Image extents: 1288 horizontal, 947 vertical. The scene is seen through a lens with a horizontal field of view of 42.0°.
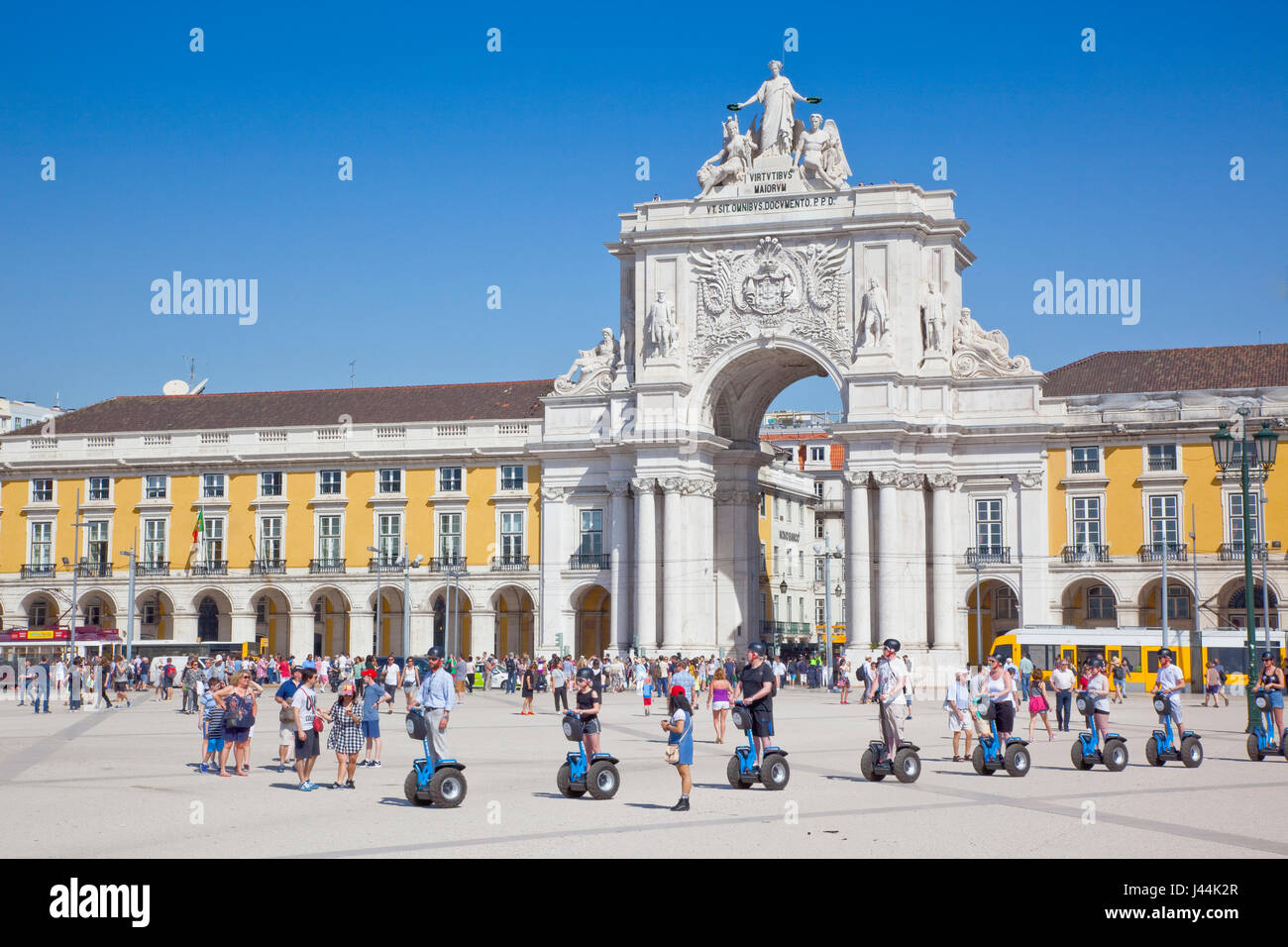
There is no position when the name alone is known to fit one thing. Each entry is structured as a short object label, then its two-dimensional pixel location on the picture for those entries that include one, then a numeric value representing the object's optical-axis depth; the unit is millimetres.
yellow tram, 60312
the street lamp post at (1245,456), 31953
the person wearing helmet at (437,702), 22500
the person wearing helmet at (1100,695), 27328
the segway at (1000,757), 25656
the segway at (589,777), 22500
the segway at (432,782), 21500
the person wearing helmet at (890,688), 24703
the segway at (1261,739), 29250
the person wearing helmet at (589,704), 22797
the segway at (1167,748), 27625
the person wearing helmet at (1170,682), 27859
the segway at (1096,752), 26781
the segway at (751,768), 23625
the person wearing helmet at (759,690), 23719
